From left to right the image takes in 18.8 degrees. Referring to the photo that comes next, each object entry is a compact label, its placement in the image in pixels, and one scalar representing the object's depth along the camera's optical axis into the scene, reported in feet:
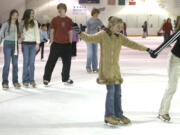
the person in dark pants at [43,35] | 50.50
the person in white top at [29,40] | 31.88
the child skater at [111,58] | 19.67
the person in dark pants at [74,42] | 58.24
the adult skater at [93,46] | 42.15
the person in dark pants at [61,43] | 32.74
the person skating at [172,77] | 20.10
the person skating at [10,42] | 31.31
